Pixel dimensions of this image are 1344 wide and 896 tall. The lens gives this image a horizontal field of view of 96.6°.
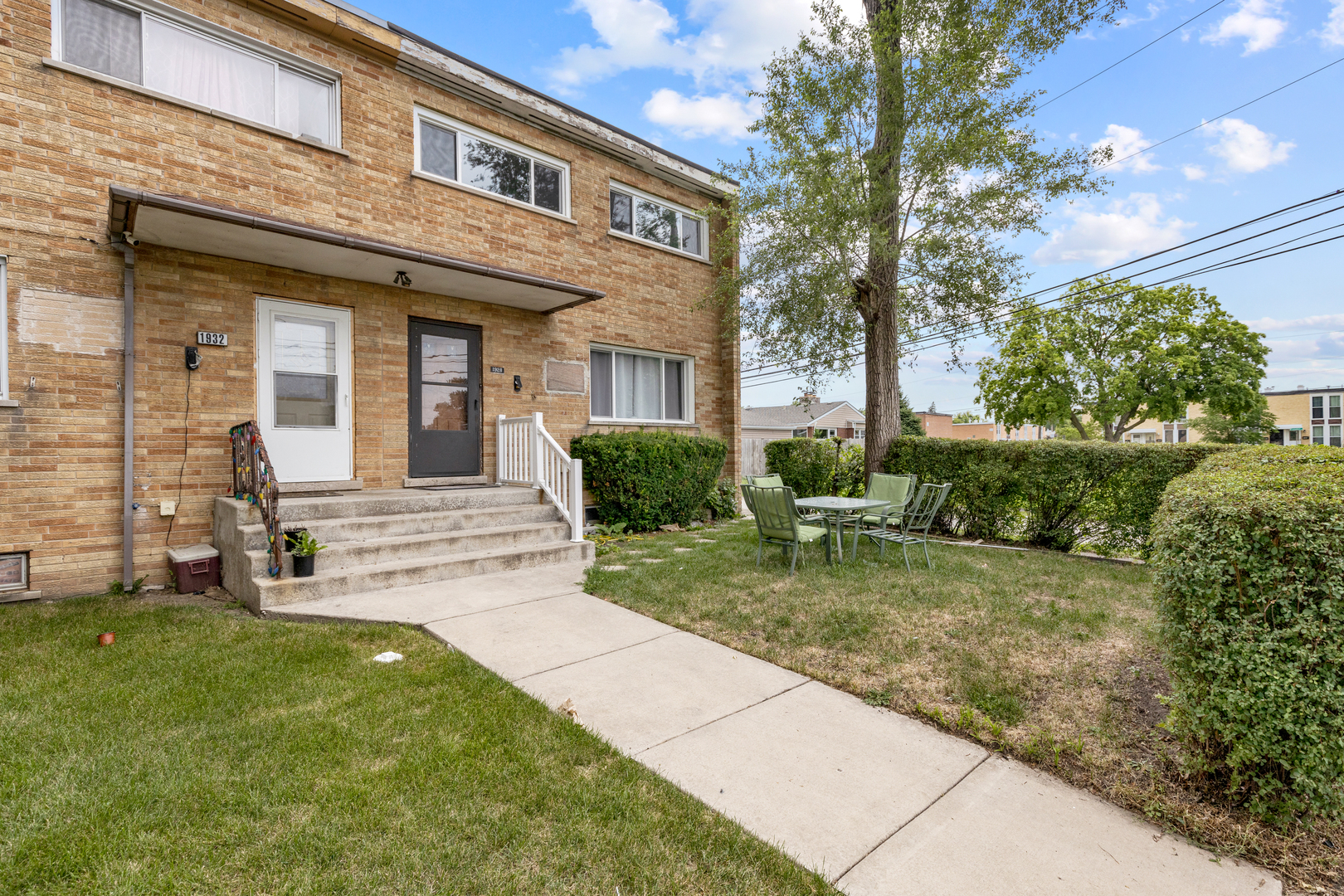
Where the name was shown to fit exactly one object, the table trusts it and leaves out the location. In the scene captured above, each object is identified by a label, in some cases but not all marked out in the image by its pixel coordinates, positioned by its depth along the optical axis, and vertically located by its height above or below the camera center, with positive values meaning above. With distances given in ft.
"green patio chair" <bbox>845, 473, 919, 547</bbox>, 24.41 -2.29
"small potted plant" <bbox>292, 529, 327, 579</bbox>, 16.87 -3.07
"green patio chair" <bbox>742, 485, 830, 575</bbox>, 20.13 -2.67
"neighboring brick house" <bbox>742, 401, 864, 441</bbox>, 134.55 +6.25
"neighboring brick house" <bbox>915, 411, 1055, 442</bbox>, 222.60 +5.41
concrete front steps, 17.17 -3.12
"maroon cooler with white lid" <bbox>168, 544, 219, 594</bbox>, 18.83 -3.81
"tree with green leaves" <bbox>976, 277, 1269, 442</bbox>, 85.25 +12.61
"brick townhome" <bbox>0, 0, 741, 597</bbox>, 18.29 +6.83
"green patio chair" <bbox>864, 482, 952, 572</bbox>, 21.74 -2.87
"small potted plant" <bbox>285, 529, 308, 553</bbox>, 17.63 -2.69
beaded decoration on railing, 16.53 -0.96
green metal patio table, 21.52 -2.25
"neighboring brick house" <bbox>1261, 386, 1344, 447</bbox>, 167.02 +7.36
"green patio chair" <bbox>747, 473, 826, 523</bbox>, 26.55 -1.66
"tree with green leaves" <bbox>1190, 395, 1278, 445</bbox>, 120.57 +3.01
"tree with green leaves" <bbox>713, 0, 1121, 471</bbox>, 28.04 +13.52
